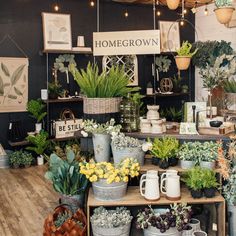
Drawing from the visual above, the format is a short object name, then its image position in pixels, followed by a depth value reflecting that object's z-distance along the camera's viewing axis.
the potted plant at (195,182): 3.09
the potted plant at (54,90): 6.39
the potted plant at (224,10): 3.55
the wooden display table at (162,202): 3.08
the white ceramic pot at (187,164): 3.28
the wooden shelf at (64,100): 6.33
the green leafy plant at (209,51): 6.42
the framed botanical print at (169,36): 7.27
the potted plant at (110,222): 3.00
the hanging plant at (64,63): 6.59
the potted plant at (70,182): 3.31
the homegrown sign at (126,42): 3.49
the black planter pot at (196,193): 3.15
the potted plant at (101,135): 3.31
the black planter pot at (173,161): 3.36
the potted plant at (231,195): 3.09
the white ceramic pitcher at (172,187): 3.11
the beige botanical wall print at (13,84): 6.31
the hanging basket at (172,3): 3.84
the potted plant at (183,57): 4.28
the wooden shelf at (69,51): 6.31
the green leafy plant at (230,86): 4.61
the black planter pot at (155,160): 3.39
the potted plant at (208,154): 3.24
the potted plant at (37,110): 6.27
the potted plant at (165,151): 3.29
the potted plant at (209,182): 3.09
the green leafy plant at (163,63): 7.57
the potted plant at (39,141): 6.15
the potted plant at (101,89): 3.37
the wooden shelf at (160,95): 7.30
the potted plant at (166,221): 2.99
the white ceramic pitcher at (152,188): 3.10
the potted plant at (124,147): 3.21
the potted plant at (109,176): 3.04
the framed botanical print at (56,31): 6.38
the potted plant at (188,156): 3.28
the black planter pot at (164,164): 3.30
